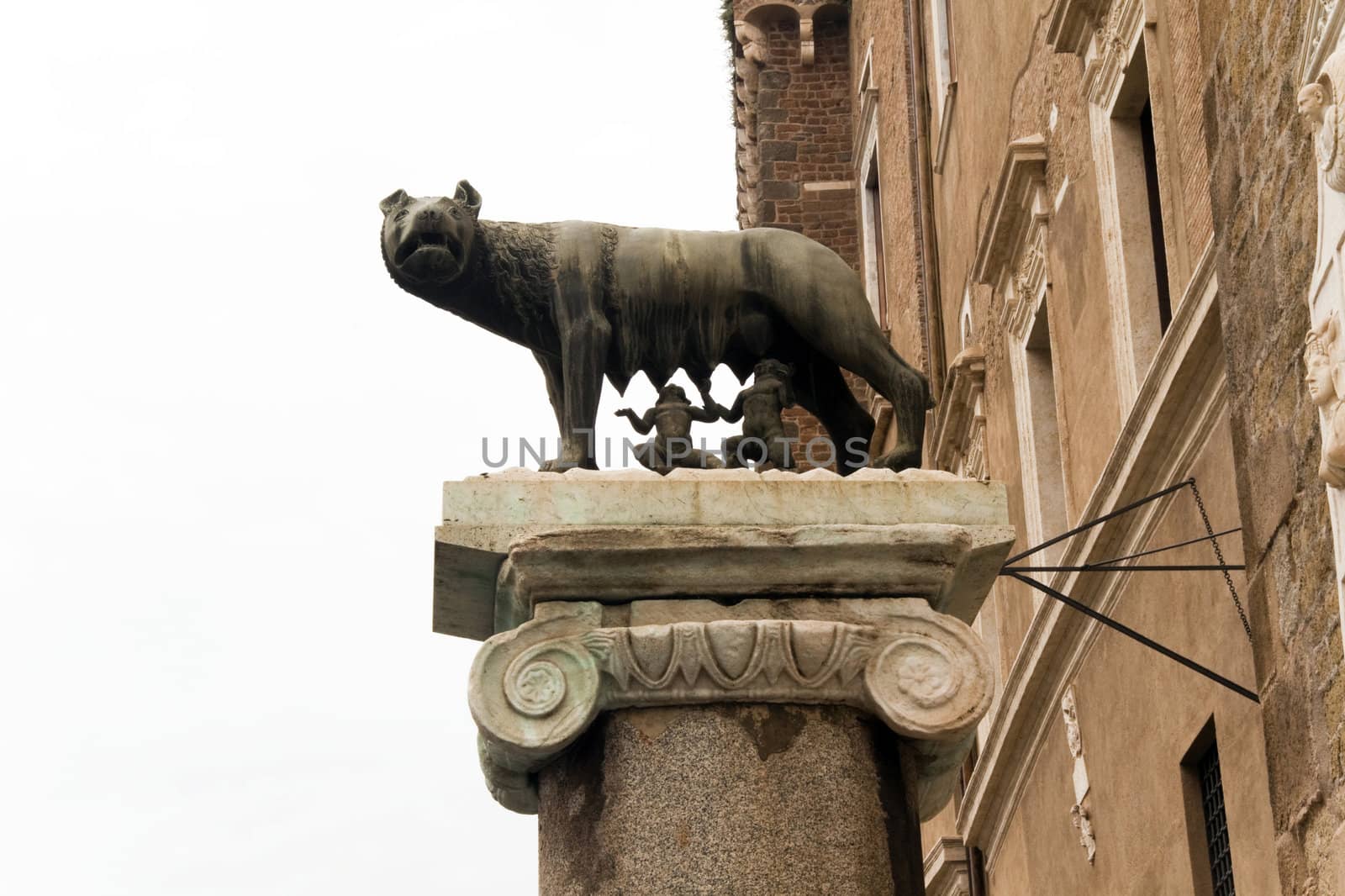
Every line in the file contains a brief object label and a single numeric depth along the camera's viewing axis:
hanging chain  8.89
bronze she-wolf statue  6.04
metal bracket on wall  8.61
